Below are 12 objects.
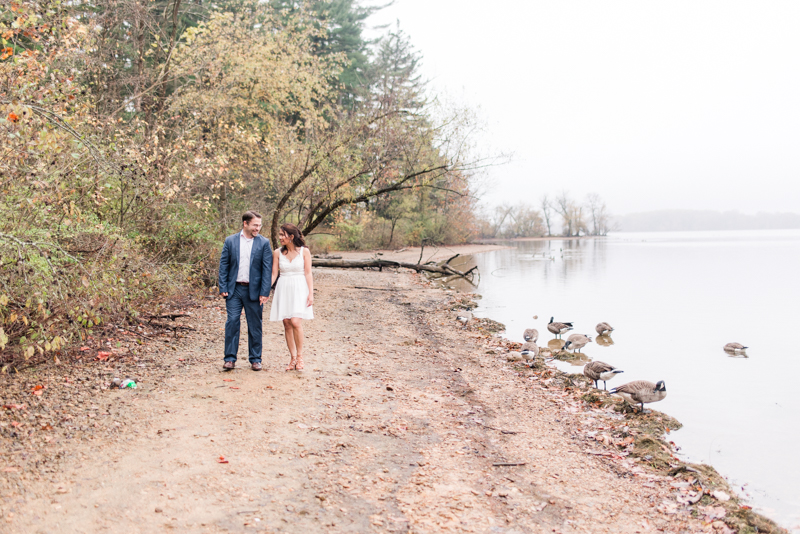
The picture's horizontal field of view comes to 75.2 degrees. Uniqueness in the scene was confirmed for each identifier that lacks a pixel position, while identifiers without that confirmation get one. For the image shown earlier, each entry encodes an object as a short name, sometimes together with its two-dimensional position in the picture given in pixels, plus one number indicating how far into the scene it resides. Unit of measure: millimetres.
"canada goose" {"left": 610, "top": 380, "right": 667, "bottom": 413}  7766
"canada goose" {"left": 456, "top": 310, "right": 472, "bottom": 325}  14058
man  7102
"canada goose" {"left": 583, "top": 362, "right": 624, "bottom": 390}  8859
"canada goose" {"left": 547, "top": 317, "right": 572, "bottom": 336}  13352
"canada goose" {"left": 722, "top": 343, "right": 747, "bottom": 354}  12258
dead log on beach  22369
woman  7164
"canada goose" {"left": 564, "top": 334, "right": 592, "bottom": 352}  11698
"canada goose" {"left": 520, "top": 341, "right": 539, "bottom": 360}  10867
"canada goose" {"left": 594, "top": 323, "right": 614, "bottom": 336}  13695
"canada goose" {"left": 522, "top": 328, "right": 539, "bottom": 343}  12414
